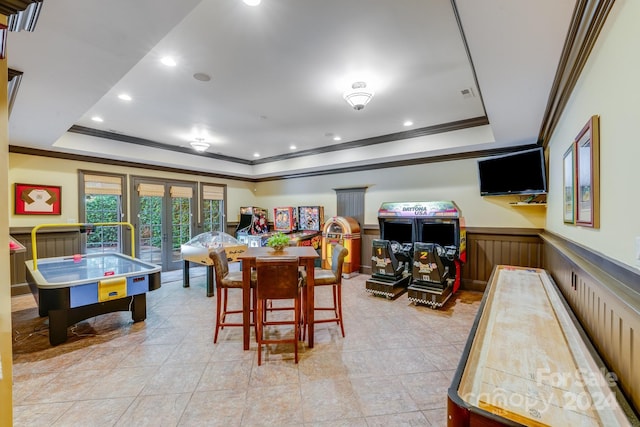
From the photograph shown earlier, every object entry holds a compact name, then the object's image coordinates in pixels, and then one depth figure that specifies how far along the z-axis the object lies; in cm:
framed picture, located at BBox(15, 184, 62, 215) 461
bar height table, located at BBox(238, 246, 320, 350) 282
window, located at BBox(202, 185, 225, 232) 734
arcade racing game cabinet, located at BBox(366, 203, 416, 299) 459
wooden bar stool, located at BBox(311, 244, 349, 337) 309
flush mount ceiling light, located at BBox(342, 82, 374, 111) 312
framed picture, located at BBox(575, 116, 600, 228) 152
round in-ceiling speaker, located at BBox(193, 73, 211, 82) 292
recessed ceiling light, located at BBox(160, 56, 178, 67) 260
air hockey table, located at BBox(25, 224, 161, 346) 278
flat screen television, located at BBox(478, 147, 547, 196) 381
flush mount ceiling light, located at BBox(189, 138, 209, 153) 526
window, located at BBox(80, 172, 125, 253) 534
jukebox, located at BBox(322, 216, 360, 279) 593
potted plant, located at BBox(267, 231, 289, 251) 329
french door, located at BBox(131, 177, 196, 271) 612
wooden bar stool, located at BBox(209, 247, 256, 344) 300
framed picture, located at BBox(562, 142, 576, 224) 207
